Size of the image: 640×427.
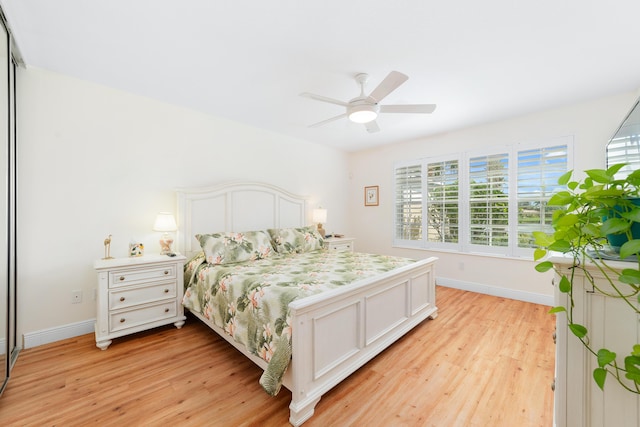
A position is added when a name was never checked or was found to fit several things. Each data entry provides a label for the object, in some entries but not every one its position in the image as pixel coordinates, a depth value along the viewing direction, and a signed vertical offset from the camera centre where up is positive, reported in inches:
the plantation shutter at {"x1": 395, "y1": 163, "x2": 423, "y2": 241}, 180.1 +8.7
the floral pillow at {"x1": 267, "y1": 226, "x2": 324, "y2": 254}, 136.2 -13.7
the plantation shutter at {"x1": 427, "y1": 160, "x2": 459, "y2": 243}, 163.3 +8.5
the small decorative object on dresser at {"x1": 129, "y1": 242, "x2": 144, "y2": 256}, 108.9 -14.4
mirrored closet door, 73.3 +1.4
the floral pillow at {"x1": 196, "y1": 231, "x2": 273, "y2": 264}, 111.2 -14.4
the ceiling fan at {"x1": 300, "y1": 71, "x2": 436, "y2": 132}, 86.4 +39.2
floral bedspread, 66.1 -23.2
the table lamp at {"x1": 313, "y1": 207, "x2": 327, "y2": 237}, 175.0 -0.3
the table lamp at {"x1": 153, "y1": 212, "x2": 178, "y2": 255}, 110.7 -5.4
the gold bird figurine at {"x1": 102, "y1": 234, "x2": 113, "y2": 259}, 103.1 -13.7
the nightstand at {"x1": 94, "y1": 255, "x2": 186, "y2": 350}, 92.0 -30.1
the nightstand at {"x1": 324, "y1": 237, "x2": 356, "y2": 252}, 168.4 -19.1
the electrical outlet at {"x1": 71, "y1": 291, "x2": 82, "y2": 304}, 100.6 -31.7
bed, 63.6 -23.6
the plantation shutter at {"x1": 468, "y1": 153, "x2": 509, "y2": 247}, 145.6 +8.6
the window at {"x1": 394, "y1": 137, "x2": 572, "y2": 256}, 134.1 +10.4
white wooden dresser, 35.5 -20.7
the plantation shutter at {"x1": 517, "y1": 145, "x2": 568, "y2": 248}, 130.3 +15.1
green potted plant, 31.1 -2.9
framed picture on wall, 202.4 +14.8
